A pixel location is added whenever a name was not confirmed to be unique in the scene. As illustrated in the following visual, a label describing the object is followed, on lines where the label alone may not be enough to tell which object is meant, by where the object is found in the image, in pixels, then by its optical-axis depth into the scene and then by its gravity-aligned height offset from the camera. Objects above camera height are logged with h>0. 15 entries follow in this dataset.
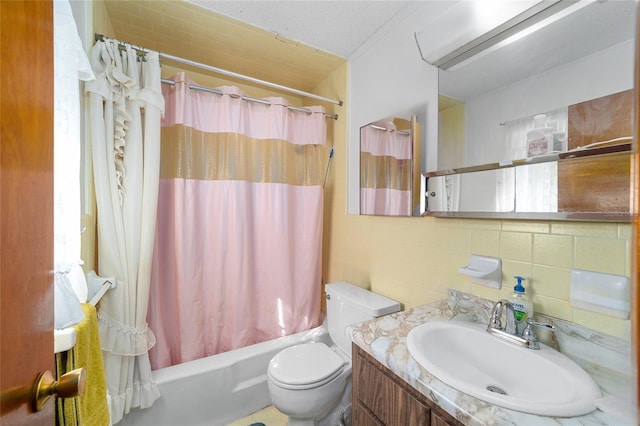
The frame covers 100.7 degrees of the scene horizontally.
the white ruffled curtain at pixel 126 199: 1.18 +0.05
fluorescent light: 0.85 +0.66
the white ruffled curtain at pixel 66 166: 0.64 +0.12
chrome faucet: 0.84 -0.39
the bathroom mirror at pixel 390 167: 1.32 +0.25
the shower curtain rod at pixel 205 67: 1.22 +0.79
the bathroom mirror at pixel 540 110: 0.74 +0.35
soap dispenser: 0.89 -0.32
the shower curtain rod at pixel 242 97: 1.50 +0.72
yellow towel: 0.60 -0.45
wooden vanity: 0.58 -0.44
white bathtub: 1.36 -1.00
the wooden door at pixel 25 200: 0.34 +0.01
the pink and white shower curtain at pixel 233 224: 1.57 -0.09
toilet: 1.20 -0.77
